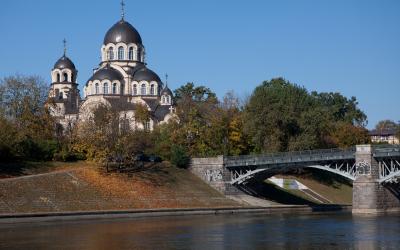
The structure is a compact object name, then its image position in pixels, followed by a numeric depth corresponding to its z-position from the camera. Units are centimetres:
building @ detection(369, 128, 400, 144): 19088
